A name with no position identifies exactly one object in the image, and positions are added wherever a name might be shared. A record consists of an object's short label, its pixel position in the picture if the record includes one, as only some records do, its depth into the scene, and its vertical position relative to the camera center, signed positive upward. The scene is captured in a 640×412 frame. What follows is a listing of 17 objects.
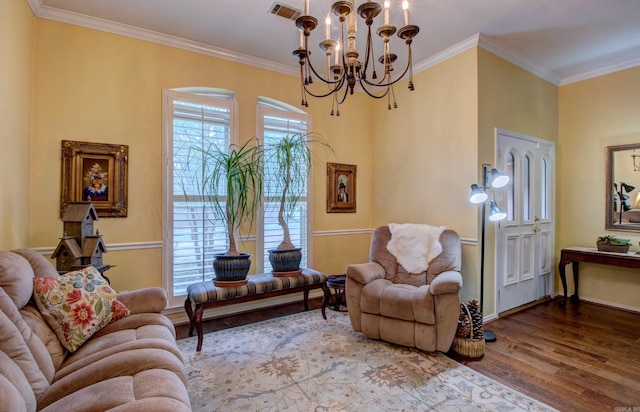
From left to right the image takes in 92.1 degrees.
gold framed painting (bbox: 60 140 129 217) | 2.77 +0.26
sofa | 1.19 -0.75
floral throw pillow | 1.69 -0.59
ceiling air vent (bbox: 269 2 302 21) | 2.69 +1.74
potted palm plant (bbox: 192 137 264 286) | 2.93 +0.15
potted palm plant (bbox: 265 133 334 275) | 3.26 +0.32
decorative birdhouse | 2.33 -0.30
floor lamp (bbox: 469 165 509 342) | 2.83 +0.04
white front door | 3.47 -0.20
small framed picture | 4.23 +0.24
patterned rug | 1.94 -1.25
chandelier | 1.73 +1.02
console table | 3.30 -0.61
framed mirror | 3.62 +0.21
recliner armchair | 2.49 -0.81
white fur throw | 3.14 -0.43
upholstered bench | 2.68 -0.81
